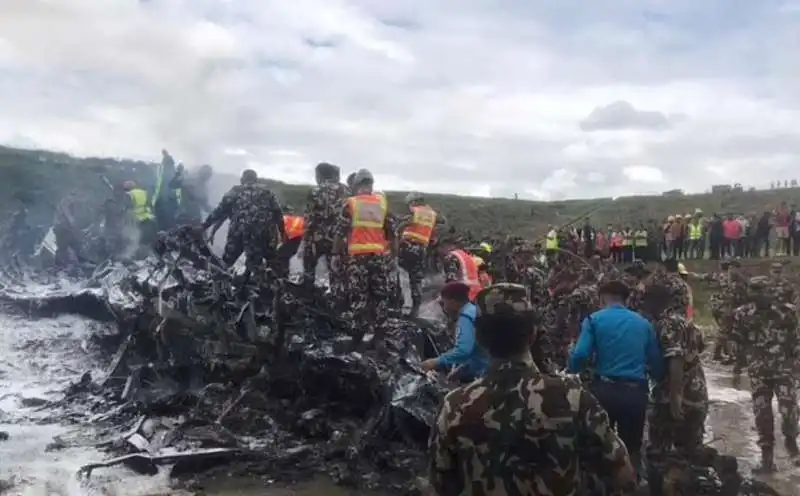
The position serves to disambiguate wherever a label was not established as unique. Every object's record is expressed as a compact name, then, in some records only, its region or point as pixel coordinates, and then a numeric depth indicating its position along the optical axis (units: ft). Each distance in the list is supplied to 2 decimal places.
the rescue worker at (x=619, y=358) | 15.79
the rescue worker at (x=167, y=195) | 45.09
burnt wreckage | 21.12
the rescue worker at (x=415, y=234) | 34.69
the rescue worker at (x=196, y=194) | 47.25
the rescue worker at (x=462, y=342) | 15.52
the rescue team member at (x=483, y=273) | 28.10
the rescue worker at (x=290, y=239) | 31.59
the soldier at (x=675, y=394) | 17.11
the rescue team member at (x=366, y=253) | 24.94
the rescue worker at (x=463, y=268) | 26.20
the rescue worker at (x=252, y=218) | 29.96
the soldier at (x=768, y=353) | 22.76
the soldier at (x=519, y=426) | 8.00
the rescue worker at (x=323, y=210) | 27.32
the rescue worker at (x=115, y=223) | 48.98
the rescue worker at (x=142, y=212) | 43.14
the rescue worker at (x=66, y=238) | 52.39
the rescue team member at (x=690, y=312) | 18.82
